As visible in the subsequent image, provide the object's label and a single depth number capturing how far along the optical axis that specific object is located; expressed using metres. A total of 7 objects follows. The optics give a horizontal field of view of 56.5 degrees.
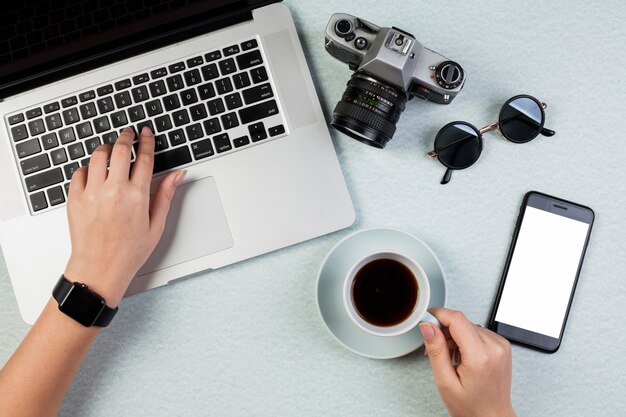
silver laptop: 0.74
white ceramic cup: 0.68
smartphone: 0.75
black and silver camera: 0.68
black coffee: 0.73
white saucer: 0.73
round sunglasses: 0.76
